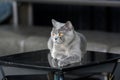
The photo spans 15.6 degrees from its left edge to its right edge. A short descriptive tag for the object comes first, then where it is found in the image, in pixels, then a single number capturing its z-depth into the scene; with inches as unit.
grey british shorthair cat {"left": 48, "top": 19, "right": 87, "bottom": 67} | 92.9
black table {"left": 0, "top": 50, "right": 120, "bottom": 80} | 91.4
